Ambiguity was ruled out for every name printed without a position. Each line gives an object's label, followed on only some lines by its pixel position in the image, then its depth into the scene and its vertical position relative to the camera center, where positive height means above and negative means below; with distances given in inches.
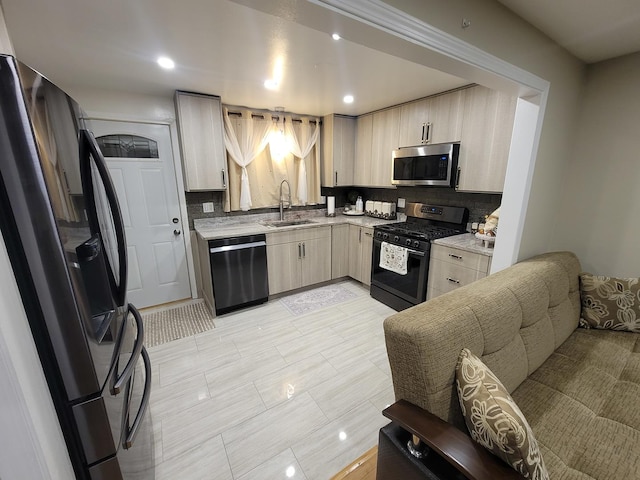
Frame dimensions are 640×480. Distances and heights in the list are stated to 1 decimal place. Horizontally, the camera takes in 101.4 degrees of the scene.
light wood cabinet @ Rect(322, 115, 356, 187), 145.4 +16.4
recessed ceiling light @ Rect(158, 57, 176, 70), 76.4 +34.3
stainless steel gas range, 107.8 -30.6
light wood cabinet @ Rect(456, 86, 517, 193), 89.4 +13.8
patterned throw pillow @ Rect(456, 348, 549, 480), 32.4 -31.3
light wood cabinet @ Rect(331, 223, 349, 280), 145.6 -39.6
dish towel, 112.9 -34.5
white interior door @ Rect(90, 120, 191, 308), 110.7 -11.7
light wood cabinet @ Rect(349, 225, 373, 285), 135.6 -38.7
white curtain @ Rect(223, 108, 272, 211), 126.0 +18.6
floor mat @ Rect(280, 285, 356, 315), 126.7 -60.6
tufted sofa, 38.8 -34.8
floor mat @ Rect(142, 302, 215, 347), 105.4 -61.5
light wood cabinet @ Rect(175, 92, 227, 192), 108.3 +16.3
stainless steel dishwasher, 113.6 -40.9
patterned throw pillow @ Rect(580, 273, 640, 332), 70.2 -33.6
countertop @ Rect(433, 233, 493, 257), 88.6 -23.4
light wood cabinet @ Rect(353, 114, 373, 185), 142.5 +16.4
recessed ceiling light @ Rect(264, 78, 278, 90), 93.1 +34.2
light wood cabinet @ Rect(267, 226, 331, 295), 129.3 -40.1
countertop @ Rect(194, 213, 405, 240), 118.3 -23.0
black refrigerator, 26.1 -9.8
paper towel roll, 156.2 -15.3
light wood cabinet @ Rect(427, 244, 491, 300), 89.9 -32.1
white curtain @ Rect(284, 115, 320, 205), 141.3 +20.2
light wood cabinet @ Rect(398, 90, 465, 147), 102.1 +24.2
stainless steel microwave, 104.5 +5.7
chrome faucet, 146.5 -13.6
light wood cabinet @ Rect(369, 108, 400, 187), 127.6 +17.7
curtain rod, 126.2 +31.2
